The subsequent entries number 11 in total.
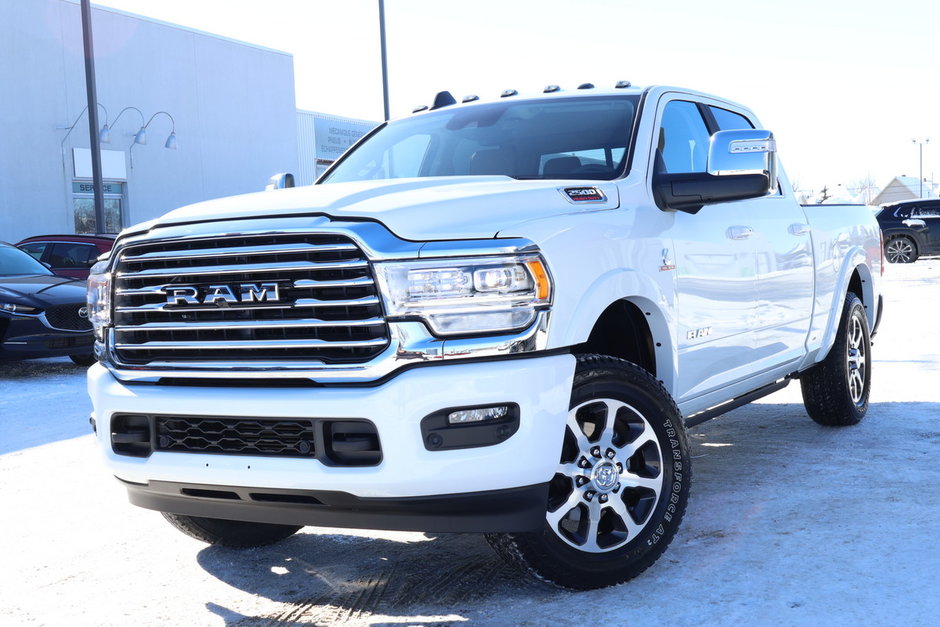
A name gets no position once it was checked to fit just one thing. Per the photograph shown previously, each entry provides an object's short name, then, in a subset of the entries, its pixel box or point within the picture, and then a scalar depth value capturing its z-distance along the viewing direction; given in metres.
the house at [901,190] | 95.31
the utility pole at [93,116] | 17.03
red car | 13.55
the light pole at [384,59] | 19.80
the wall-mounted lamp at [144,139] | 25.09
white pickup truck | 3.07
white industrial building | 24.17
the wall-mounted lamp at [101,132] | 23.08
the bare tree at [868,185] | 99.99
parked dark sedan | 9.98
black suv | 24.81
